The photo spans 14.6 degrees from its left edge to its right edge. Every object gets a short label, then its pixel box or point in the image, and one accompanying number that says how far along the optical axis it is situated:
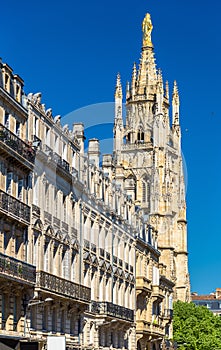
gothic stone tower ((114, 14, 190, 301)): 150.50
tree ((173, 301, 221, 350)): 112.00
